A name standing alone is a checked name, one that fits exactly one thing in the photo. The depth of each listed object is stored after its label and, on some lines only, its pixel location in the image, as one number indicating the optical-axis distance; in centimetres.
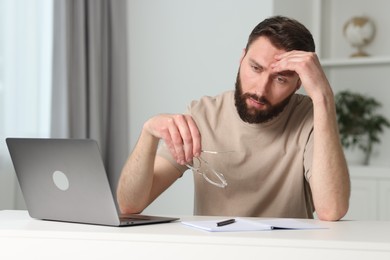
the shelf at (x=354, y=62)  405
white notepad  174
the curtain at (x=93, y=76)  337
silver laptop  177
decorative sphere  417
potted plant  418
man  218
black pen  178
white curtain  314
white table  161
